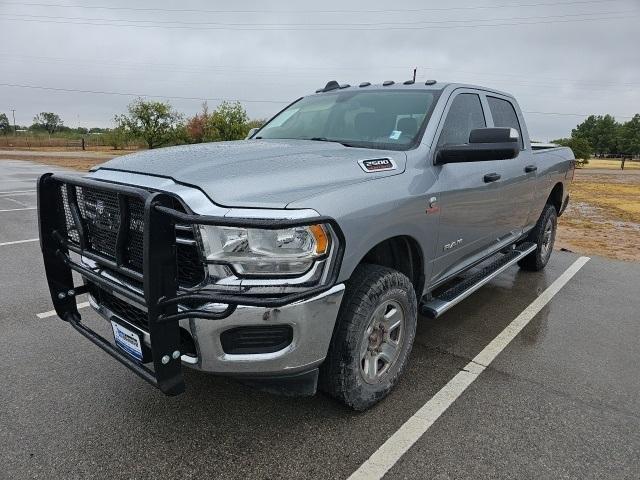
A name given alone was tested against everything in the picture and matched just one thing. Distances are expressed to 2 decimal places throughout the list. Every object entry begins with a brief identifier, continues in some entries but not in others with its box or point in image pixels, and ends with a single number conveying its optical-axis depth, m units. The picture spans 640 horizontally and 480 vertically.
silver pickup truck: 2.11
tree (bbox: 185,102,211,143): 35.06
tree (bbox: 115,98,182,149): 34.22
